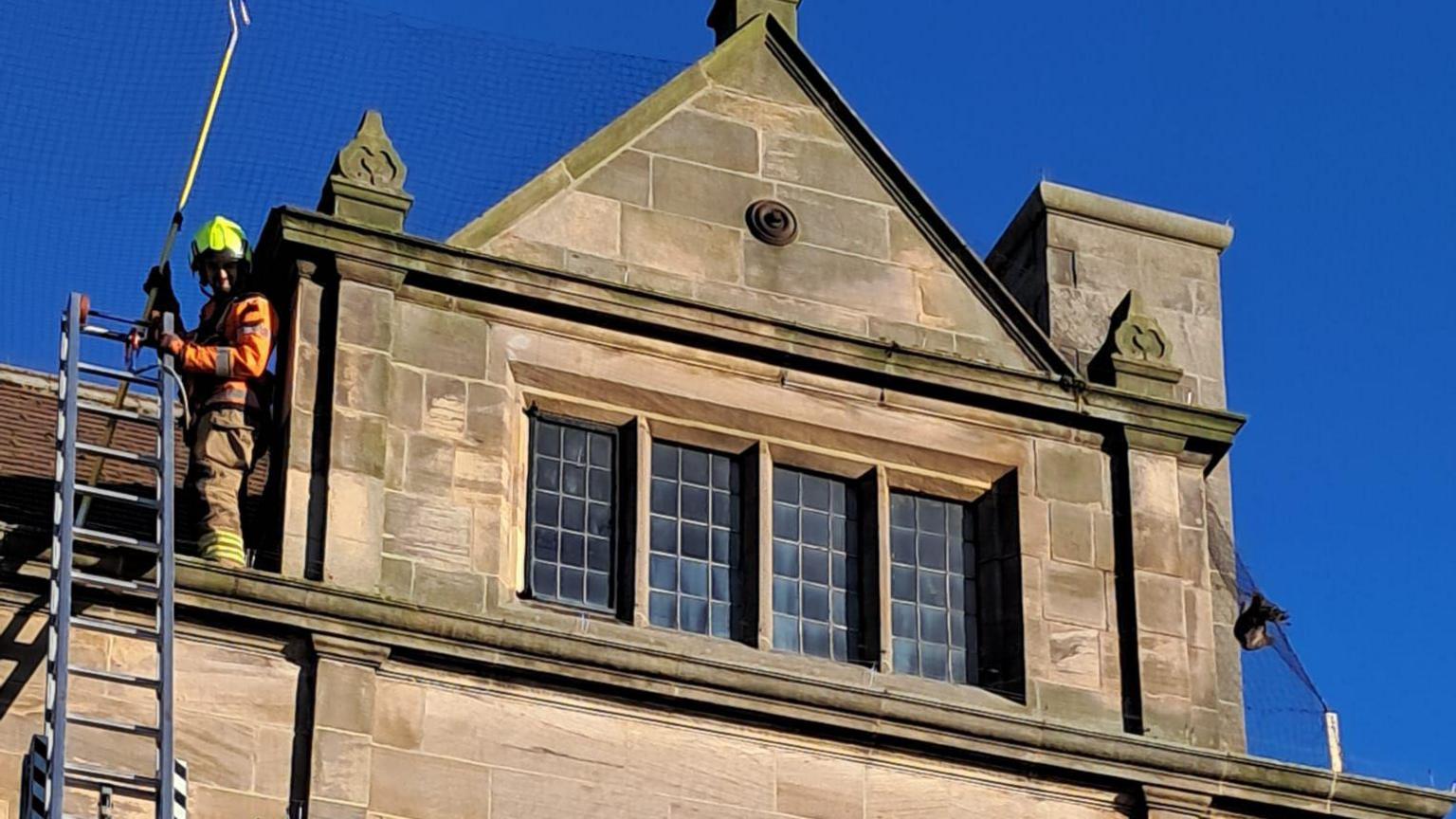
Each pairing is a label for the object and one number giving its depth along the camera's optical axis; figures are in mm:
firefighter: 23734
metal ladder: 21359
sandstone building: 23109
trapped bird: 26469
